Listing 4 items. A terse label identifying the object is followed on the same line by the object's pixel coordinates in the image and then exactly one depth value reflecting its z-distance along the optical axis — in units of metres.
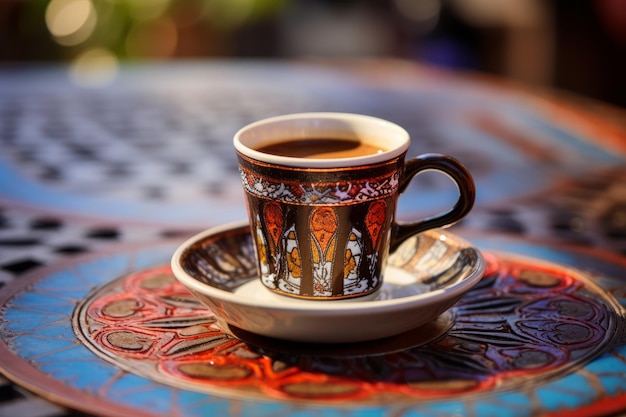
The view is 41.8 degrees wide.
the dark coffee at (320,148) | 0.72
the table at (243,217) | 0.54
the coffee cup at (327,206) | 0.64
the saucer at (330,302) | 0.57
